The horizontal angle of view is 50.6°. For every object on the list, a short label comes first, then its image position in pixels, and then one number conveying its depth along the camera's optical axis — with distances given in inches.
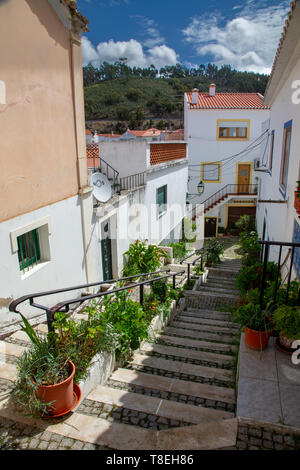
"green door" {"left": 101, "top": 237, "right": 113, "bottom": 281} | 352.5
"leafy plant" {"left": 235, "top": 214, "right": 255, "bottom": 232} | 872.0
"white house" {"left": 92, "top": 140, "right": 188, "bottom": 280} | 353.7
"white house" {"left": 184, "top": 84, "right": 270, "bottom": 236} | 887.1
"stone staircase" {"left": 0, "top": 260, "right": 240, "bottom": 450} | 106.5
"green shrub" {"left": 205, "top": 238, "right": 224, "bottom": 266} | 593.6
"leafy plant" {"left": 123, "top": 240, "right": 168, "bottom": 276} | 400.2
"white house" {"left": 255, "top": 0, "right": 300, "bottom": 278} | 210.8
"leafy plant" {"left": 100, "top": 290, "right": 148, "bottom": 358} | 164.1
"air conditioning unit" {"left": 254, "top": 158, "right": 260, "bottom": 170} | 872.3
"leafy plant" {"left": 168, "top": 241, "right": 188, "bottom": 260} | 571.5
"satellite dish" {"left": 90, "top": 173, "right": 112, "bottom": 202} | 320.2
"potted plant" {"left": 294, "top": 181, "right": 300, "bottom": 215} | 181.9
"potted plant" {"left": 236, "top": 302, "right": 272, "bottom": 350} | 149.3
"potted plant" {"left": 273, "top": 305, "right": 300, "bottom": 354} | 138.1
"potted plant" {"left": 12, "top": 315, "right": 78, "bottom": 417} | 110.6
